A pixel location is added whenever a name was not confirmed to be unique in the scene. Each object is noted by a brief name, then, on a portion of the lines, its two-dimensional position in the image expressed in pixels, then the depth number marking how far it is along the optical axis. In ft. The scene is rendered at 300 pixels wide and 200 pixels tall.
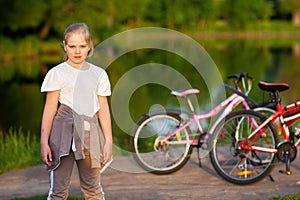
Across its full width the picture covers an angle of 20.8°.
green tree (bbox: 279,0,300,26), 399.70
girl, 17.83
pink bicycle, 28.14
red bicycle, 25.71
